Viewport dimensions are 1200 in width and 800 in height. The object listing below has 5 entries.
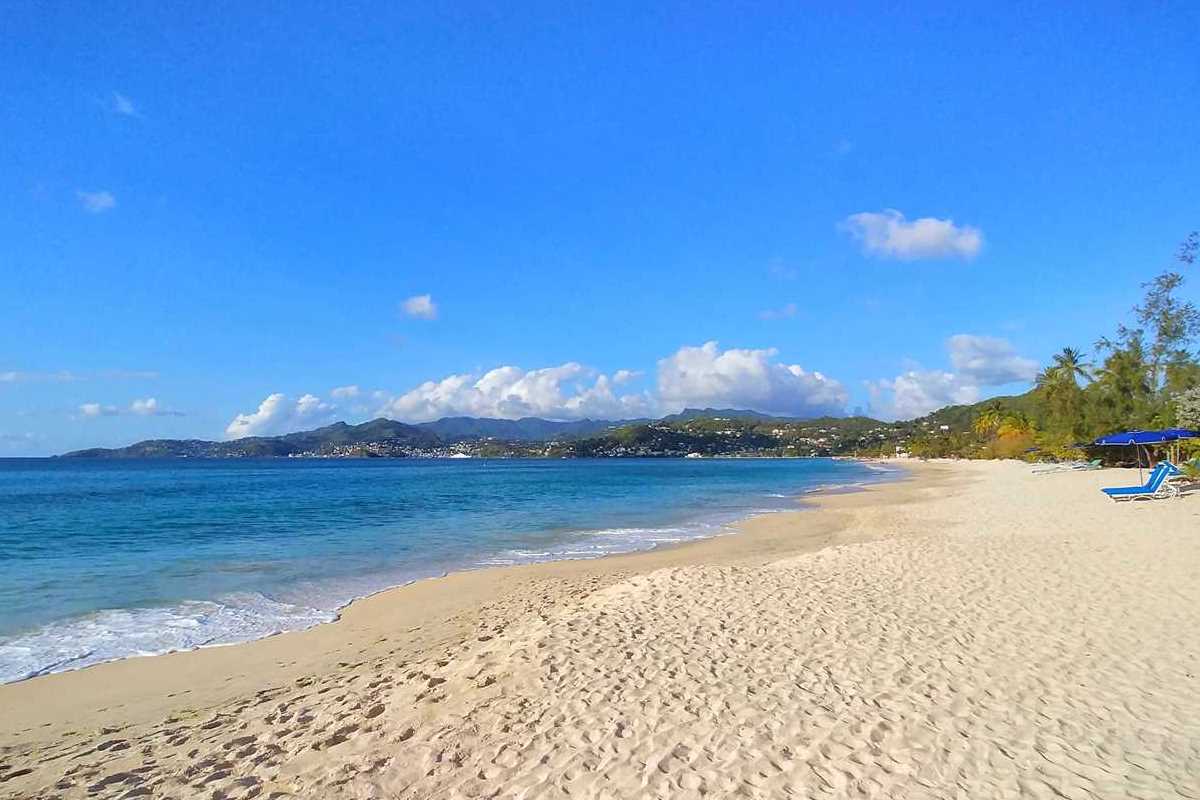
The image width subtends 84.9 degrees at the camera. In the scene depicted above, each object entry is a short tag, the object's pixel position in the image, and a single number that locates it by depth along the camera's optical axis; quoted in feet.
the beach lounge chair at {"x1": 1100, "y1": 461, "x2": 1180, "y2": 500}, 74.28
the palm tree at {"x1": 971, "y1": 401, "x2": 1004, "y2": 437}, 356.09
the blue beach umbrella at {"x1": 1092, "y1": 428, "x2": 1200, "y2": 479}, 95.25
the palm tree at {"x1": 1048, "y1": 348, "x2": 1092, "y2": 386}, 232.73
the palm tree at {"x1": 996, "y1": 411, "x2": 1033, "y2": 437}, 295.50
